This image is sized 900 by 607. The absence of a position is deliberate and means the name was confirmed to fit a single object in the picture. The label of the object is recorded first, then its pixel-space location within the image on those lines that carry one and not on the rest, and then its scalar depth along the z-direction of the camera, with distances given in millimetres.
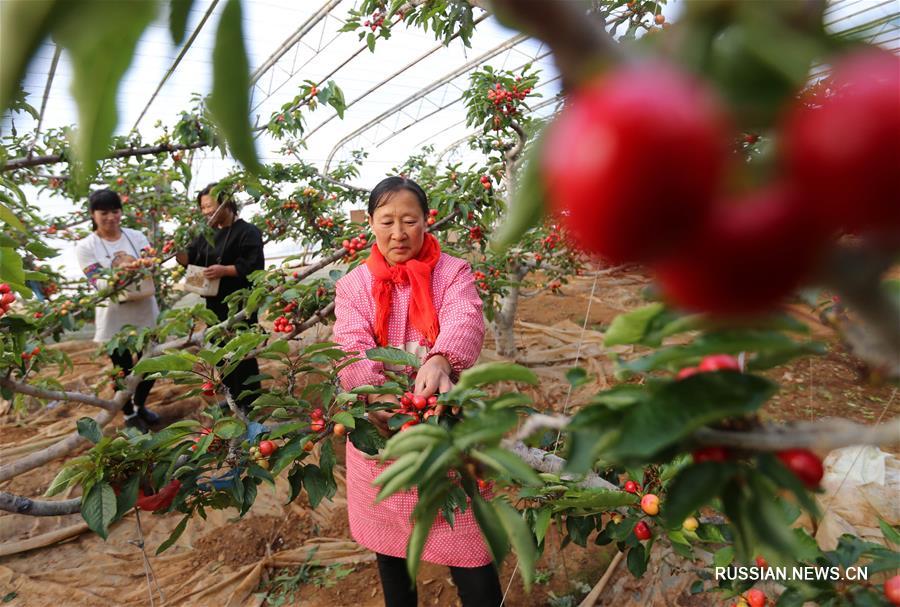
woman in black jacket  2736
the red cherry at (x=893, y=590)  738
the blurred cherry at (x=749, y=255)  183
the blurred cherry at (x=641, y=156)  172
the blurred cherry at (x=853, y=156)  184
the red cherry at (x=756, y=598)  1062
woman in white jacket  2729
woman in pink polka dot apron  1391
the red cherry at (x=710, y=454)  333
